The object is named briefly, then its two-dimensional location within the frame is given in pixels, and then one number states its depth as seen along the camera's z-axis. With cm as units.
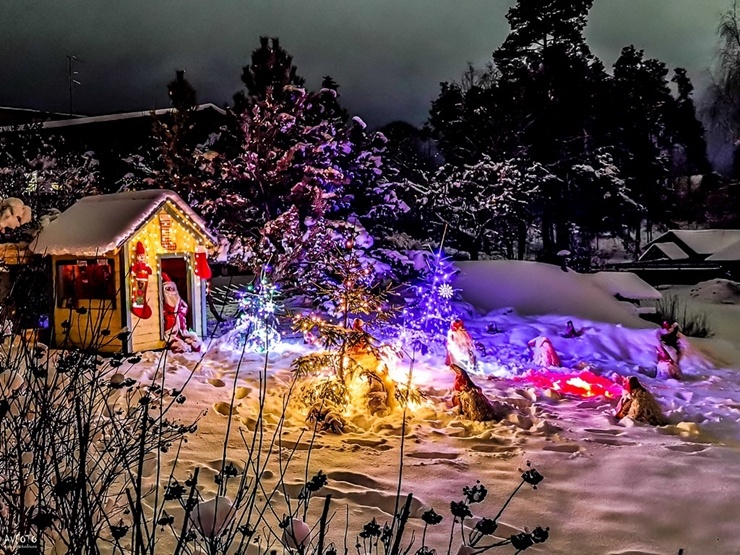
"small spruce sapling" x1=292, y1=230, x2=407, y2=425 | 677
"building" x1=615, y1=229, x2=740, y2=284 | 2469
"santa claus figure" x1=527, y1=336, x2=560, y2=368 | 1034
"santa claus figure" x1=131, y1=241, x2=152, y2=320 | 997
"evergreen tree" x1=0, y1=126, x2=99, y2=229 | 1744
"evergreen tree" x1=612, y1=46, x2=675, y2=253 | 2719
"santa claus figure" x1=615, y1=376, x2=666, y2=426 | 712
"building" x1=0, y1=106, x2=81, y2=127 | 2588
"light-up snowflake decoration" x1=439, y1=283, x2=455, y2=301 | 1078
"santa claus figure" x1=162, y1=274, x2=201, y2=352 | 1021
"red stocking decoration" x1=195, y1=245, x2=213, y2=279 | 1126
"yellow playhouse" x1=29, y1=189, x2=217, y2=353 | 981
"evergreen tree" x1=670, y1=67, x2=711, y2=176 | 3469
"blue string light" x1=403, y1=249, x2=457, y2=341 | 1076
